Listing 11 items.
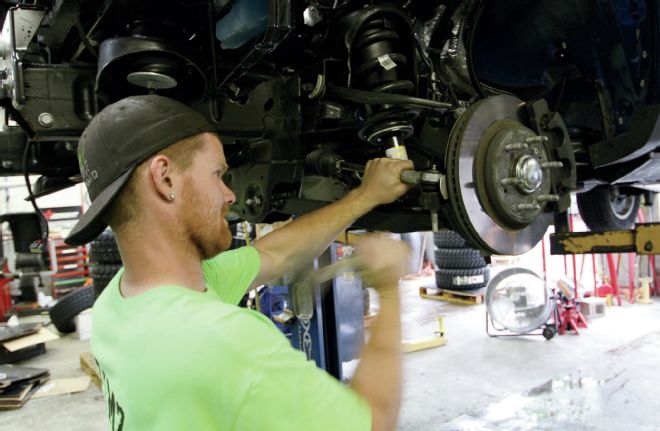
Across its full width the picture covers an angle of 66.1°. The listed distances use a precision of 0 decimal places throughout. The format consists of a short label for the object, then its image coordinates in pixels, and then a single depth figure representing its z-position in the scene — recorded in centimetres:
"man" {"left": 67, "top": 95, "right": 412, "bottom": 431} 73
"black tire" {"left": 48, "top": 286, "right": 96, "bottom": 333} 588
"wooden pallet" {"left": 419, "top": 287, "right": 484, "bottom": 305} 639
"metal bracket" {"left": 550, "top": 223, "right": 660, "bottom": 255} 189
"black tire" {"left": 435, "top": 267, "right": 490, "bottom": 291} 645
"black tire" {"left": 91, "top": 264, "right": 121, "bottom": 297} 432
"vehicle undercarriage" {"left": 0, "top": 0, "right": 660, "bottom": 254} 133
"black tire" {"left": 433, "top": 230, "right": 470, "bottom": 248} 654
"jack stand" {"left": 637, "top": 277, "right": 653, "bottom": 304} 613
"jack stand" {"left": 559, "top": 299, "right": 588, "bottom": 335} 497
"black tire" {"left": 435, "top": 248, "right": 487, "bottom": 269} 645
